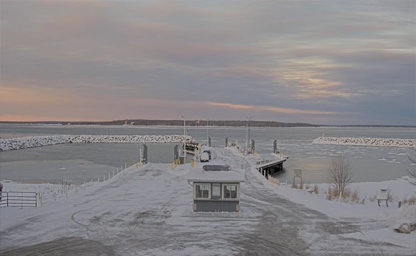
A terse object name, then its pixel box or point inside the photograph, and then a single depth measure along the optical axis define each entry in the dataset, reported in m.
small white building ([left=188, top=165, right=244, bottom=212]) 25.06
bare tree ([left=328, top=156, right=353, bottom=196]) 35.16
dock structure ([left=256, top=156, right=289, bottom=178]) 52.28
